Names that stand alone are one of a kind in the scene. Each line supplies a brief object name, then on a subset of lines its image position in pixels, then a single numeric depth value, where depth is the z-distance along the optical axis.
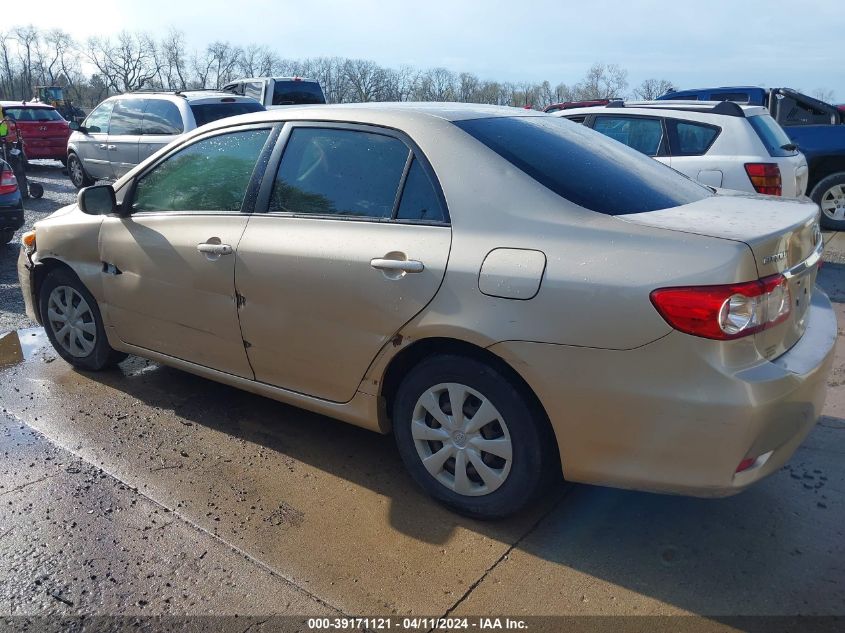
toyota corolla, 2.53
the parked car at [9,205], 8.79
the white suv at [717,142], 7.20
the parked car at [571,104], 15.62
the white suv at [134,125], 11.02
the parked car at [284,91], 15.27
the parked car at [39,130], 18.36
